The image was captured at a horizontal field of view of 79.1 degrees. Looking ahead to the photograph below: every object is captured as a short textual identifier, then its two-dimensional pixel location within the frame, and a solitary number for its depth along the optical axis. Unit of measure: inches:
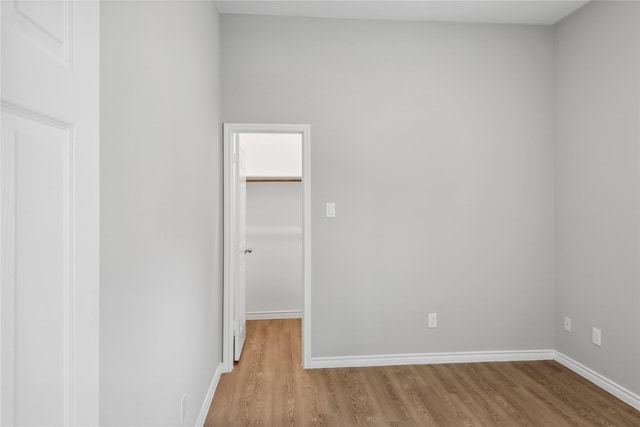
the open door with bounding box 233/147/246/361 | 131.0
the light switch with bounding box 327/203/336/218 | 127.4
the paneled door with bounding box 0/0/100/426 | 22.5
